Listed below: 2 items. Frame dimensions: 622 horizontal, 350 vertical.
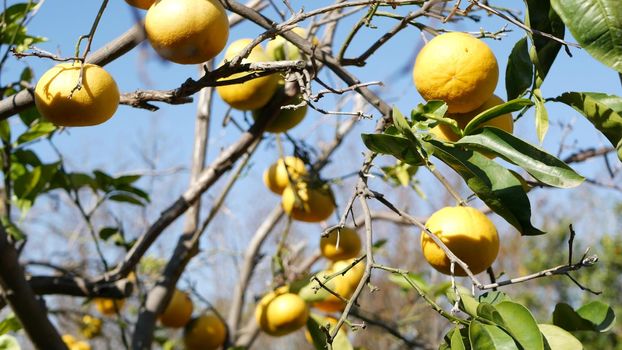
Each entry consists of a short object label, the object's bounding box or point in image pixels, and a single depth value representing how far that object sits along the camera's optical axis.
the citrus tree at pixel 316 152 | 0.58
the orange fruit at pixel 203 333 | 1.57
